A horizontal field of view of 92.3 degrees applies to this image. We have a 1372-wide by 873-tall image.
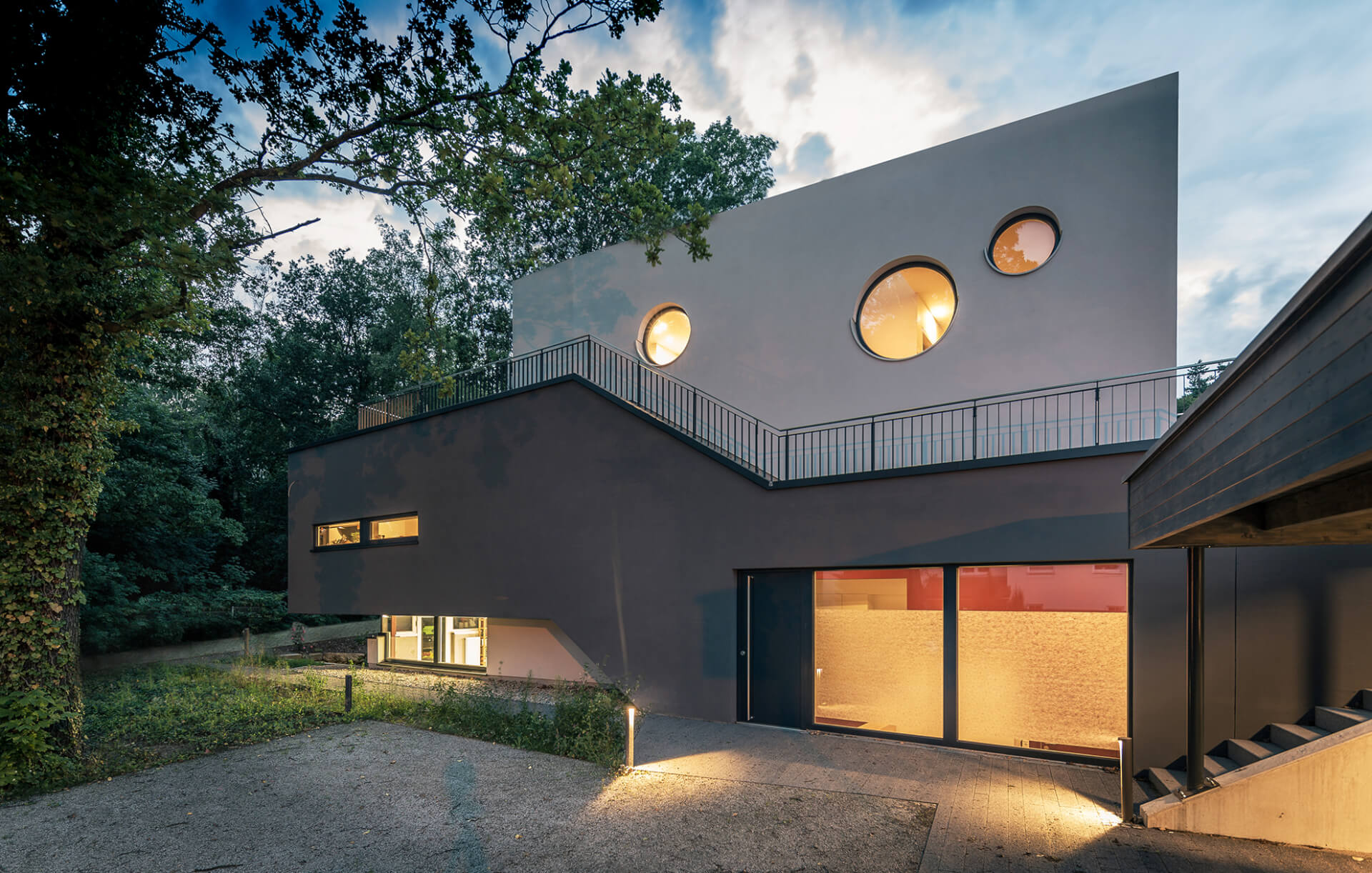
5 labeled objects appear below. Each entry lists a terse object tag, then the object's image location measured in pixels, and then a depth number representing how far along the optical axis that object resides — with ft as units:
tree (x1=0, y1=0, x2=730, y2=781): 22.24
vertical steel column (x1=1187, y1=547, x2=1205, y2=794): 18.49
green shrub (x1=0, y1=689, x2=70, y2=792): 23.61
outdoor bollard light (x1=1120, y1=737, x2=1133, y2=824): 18.81
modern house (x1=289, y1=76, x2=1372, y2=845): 23.85
